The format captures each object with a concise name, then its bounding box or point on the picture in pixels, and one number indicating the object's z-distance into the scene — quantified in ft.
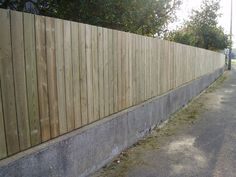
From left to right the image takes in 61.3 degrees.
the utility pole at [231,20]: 78.49
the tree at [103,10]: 17.83
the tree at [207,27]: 65.46
